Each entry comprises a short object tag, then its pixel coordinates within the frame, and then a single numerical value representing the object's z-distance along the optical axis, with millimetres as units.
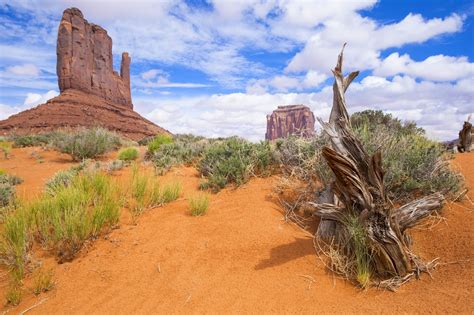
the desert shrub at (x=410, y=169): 4551
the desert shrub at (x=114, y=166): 8211
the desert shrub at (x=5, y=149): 12846
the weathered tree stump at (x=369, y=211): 3189
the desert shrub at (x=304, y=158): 5059
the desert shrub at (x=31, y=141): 16669
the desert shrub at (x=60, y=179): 6230
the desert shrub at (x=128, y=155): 10870
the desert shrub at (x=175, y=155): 8594
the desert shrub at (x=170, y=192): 5629
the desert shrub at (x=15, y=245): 3647
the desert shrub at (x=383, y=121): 9695
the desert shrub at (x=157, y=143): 11170
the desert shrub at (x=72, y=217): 4055
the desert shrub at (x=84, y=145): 11523
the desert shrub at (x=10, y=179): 7170
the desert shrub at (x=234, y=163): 6445
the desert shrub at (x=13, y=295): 3277
